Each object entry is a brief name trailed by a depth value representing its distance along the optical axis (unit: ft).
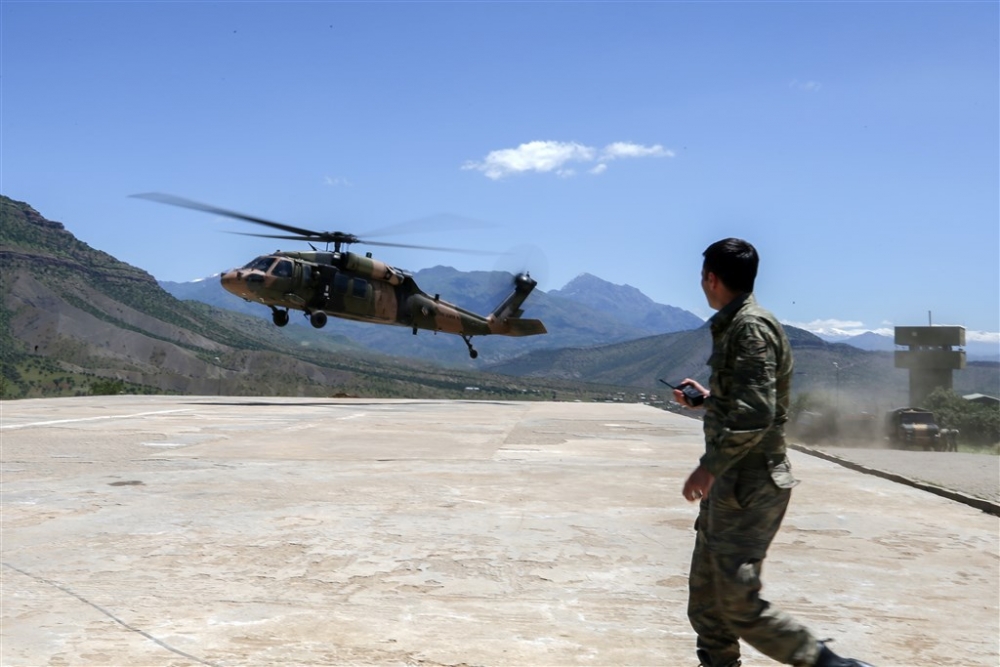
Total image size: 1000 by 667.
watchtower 241.35
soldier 11.05
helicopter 78.59
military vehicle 101.60
